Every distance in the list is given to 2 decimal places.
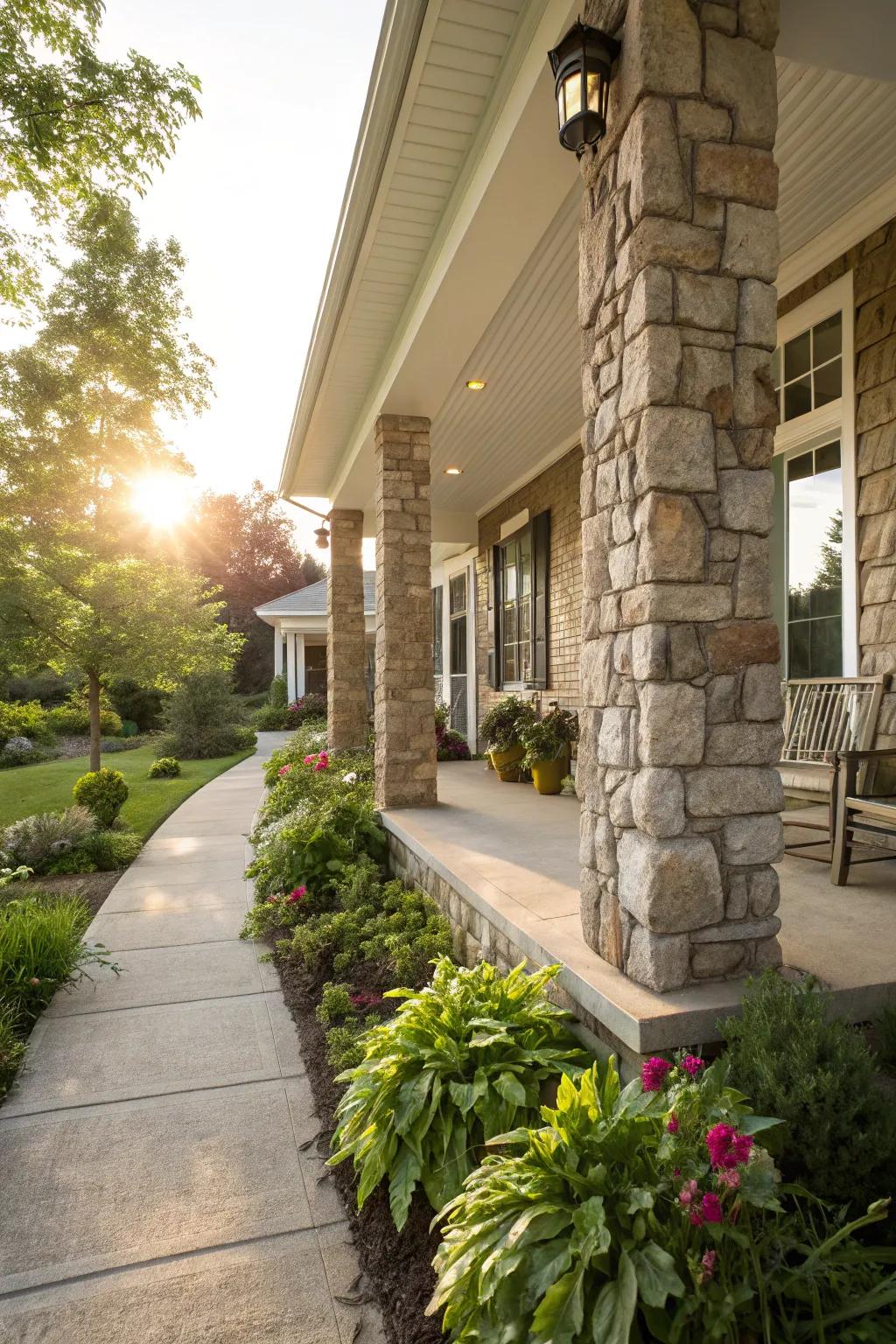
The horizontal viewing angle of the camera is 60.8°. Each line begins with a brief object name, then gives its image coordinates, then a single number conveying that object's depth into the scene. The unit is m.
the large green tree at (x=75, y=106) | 4.67
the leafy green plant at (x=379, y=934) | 3.42
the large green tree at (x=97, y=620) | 8.21
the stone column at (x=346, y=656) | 7.89
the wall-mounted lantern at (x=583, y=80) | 2.01
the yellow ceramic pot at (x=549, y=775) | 6.42
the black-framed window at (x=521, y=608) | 7.42
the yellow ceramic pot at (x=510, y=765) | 7.20
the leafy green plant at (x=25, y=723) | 12.04
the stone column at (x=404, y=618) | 5.30
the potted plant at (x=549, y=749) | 6.41
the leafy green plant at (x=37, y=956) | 3.36
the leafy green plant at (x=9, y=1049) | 2.79
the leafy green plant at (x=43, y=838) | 5.83
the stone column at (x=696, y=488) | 1.92
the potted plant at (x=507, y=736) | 7.14
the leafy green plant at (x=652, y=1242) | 1.28
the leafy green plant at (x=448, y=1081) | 1.99
